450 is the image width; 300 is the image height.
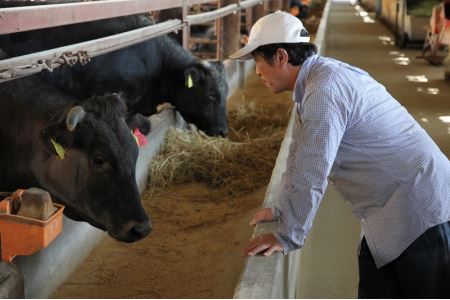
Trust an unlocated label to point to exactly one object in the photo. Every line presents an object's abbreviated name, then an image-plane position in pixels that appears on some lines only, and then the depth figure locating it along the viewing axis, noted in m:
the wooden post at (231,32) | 11.06
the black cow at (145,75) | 5.50
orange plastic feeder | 3.01
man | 2.25
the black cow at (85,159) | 3.34
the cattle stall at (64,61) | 3.05
